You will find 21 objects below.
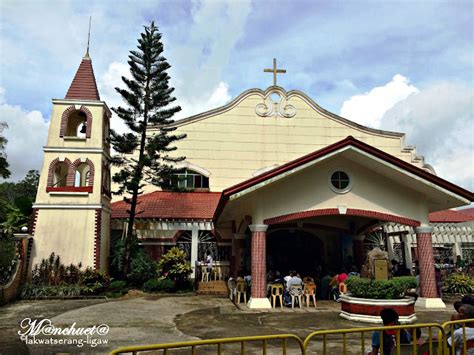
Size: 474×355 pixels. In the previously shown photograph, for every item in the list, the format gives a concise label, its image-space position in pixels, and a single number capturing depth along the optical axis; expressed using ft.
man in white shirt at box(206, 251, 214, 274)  61.37
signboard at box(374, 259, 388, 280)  33.45
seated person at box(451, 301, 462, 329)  17.68
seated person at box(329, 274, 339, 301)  46.37
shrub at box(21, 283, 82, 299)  48.11
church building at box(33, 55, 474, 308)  41.45
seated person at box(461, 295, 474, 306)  19.17
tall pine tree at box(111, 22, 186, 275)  60.54
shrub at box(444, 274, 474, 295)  51.80
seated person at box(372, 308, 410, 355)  15.85
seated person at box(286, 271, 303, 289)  41.68
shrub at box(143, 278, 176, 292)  55.16
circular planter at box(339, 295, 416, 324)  32.55
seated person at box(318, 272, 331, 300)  48.06
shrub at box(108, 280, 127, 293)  52.90
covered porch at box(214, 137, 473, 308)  39.83
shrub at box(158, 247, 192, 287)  57.11
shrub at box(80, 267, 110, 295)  50.58
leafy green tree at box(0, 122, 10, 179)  54.70
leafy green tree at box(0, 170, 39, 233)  69.72
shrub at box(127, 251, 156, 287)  56.75
